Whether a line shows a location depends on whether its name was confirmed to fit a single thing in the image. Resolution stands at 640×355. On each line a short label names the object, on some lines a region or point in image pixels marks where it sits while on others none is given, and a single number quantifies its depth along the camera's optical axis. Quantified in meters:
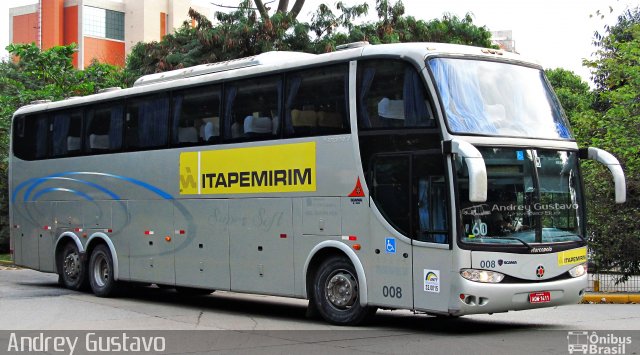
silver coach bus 12.33
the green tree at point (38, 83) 34.16
